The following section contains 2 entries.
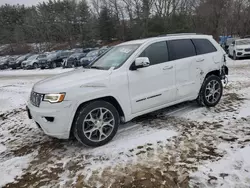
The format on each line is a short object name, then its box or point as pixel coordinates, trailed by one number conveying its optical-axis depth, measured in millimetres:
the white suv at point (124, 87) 3588
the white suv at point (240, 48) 15484
